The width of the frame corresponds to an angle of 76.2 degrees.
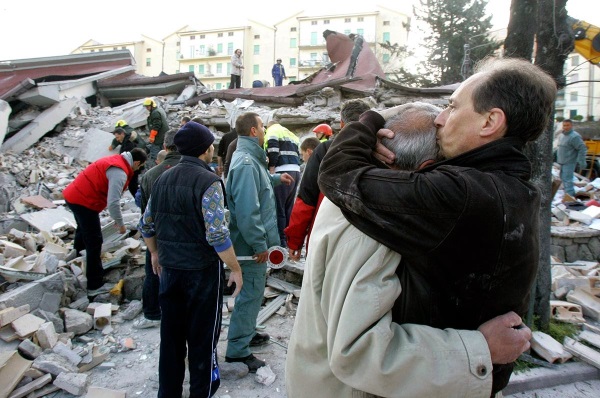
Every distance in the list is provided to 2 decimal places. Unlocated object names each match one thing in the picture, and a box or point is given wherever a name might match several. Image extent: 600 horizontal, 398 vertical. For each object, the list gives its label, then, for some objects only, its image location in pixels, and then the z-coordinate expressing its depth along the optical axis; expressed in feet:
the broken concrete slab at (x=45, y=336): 12.65
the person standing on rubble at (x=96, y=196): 16.19
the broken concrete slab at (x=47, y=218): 25.20
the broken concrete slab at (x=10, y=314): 12.44
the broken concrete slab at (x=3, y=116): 37.11
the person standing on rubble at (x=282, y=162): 20.15
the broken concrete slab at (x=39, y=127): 39.63
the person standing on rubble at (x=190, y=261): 9.34
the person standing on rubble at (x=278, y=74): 64.28
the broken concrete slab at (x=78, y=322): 14.26
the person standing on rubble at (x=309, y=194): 11.50
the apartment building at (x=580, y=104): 119.44
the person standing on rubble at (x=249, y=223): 11.44
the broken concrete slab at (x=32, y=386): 10.54
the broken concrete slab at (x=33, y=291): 13.67
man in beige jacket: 3.26
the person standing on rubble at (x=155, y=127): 32.12
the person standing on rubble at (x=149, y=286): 14.44
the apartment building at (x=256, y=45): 181.06
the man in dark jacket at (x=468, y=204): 3.26
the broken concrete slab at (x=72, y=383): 10.85
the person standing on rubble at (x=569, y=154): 33.04
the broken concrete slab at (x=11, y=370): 10.41
